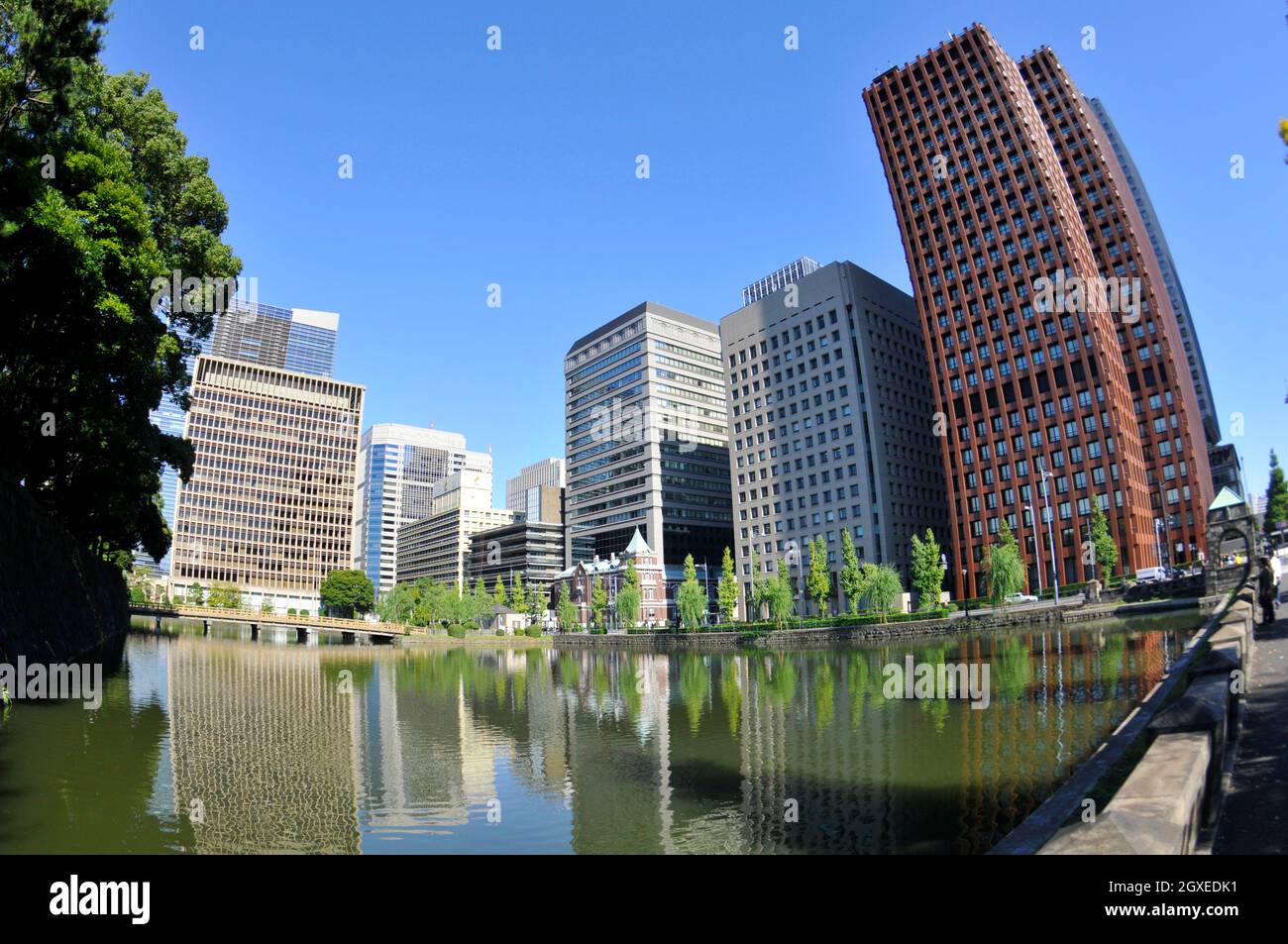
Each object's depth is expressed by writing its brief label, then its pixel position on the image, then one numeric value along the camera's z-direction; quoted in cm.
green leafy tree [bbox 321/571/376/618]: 16125
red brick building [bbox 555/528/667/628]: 13050
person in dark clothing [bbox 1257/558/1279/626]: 2427
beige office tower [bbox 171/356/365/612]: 16562
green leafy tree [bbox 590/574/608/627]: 12694
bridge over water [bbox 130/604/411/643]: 10662
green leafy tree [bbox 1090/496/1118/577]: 8625
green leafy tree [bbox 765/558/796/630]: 8994
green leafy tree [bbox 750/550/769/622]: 9138
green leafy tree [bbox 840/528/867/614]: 8869
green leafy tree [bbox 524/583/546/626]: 14950
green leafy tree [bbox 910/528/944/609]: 8438
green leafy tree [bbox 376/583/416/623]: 15138
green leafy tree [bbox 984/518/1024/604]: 7712
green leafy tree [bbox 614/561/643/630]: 11844
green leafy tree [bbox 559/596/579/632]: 13600
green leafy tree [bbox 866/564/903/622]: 8375
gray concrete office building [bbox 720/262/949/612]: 11425
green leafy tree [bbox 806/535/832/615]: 8950
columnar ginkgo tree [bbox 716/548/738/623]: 10538
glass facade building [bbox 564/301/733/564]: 14475
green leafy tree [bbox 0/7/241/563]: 2480
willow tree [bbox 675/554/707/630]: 10244
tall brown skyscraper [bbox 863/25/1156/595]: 9450
